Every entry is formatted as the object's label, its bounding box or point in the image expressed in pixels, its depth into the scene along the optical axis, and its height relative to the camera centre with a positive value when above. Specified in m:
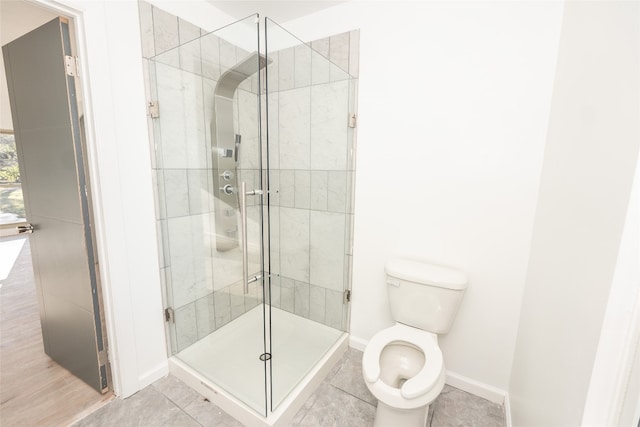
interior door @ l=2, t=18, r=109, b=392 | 1.40 -0.17
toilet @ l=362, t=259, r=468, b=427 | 1.31 -0.91
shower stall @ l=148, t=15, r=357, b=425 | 1.46 -0.26
